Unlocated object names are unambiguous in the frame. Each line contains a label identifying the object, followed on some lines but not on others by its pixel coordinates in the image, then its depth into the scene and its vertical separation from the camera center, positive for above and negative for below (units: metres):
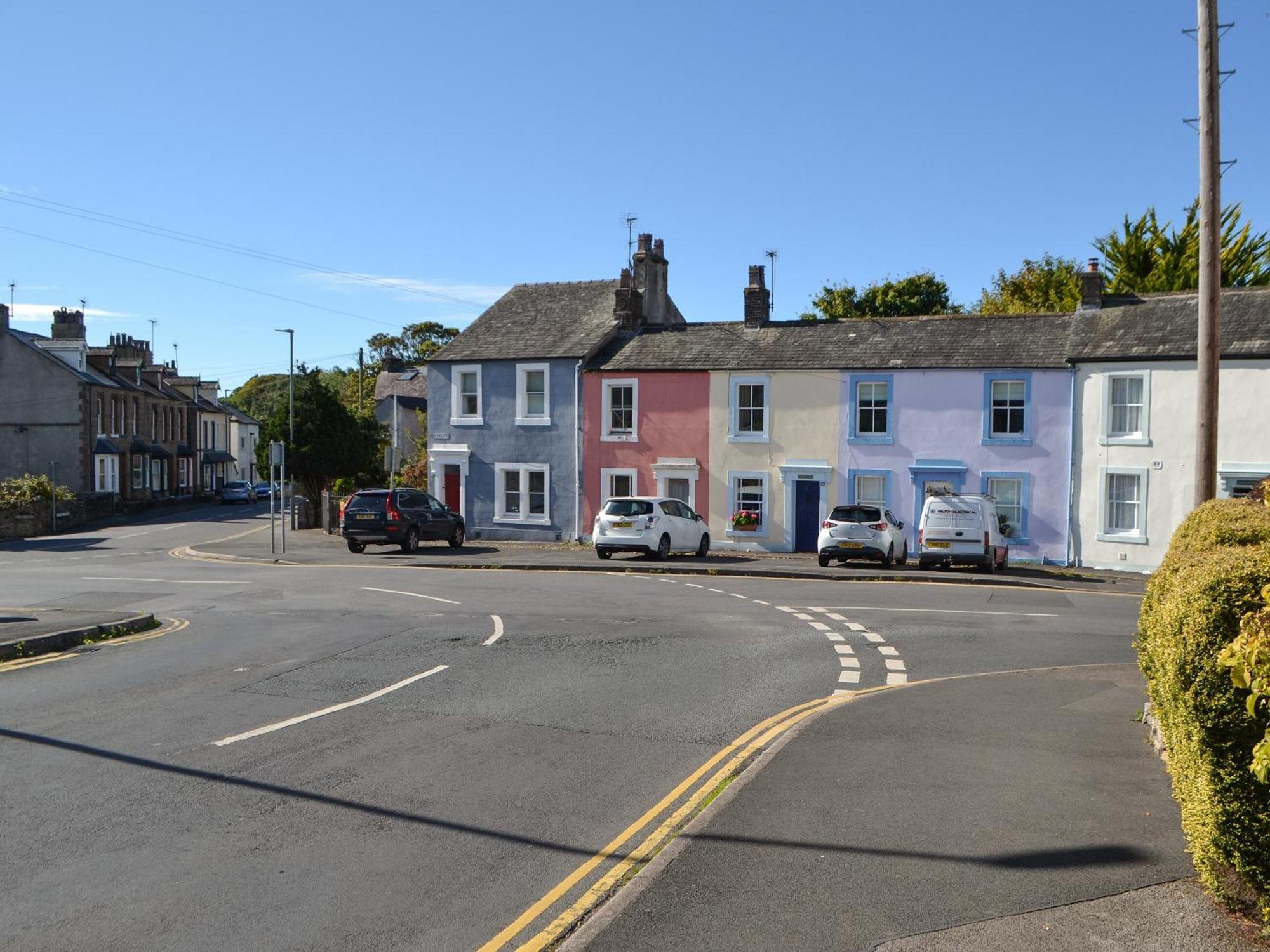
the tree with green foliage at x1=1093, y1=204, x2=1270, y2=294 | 50.84 +10.00
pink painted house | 36.25 +1.00
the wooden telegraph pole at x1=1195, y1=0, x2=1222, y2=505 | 14.15 +3.08
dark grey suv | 32.91 -1.67
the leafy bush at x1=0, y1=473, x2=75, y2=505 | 44.72 -1.11
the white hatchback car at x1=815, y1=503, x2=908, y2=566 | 28.08 -1.76
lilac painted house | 31.70 +1.42
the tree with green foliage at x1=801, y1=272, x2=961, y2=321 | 63.53 +9.68
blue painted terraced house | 38.19 +2.05
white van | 27.08 -1.59
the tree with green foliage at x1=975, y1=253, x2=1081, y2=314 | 53.43 +9.12
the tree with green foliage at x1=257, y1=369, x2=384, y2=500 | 50.06 +1.09
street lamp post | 41.06 +2.50
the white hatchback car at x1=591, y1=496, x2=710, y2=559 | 29.84 -1.69
